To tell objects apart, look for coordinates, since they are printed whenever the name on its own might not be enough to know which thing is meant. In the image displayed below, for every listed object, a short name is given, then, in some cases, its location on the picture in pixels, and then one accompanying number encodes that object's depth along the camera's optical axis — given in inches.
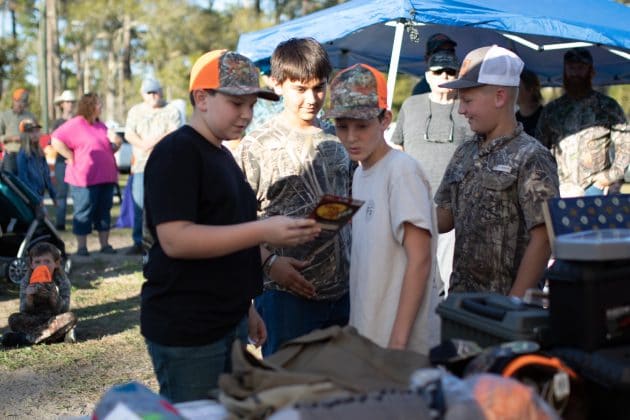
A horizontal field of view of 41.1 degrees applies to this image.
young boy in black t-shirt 98.7
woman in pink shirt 403.2
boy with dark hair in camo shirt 138.8
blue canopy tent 247.1
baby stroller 339.9
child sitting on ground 252.4
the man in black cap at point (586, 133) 275.3
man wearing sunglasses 229.1
